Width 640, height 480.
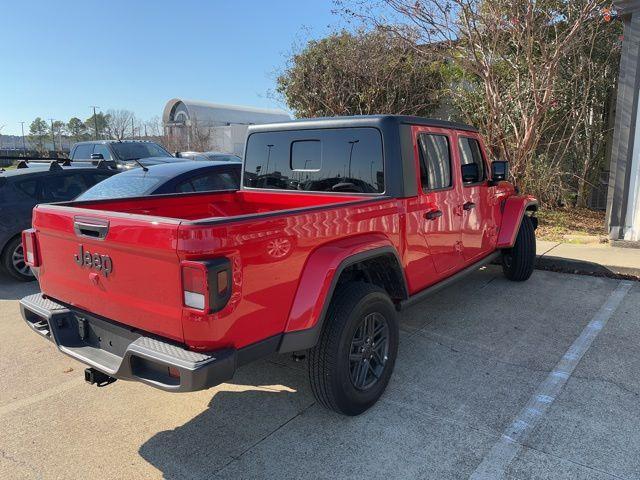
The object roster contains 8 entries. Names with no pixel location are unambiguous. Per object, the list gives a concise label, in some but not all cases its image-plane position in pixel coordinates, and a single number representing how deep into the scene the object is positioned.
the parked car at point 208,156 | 15.42
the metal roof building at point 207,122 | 34.88
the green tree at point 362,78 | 12.52
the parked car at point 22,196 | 6.42
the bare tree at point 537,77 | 8.59
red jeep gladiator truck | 2.34
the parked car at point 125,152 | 11.17
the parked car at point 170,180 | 5.66
